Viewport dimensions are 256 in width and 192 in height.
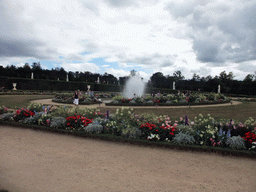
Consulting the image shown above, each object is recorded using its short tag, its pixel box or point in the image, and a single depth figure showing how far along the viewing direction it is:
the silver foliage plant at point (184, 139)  5.27
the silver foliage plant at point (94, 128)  6.36
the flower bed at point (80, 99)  16.47
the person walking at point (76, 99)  13.98
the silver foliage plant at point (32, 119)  7.76
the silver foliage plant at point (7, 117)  8.37
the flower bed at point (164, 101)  15.28
